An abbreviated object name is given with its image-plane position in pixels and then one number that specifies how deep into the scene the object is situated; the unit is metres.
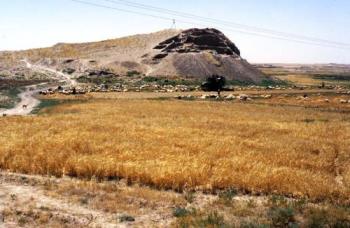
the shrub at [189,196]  19.57
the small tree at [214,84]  117.71
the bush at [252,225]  15.82
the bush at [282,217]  16.76
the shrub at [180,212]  17.44
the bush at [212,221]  16.12
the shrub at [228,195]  19.66
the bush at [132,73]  167.84
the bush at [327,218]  16.54
